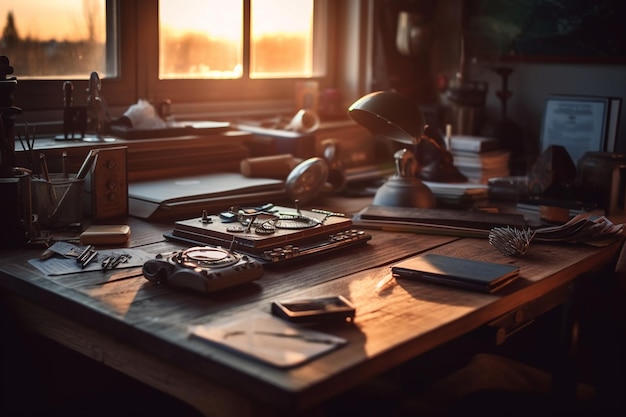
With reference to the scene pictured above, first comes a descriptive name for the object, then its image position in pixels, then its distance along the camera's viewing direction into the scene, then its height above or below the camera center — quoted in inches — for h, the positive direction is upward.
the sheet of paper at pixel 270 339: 48.3 -17.5
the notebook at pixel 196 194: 83.6 -15.1
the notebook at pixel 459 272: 63.3 -16.8
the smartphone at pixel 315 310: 54.4 -16.9
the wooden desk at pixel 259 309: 47.9 -17.8
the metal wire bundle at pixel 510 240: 73.7 -16.2
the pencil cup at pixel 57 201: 77.6 -14.5
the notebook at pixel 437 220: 82.4 -16.4
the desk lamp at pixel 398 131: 84.3 -8.0
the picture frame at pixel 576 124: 110.3 -8.5
